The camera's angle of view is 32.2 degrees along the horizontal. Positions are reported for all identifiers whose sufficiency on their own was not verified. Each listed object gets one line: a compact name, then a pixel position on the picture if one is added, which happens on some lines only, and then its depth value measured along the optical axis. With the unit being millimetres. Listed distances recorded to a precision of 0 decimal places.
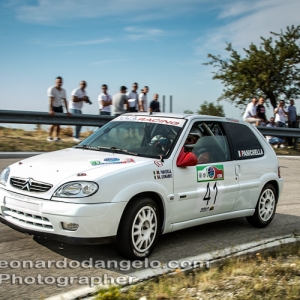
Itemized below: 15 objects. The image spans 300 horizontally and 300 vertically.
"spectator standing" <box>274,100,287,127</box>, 20219
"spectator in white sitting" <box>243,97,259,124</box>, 18484
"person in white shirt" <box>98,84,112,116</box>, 15453
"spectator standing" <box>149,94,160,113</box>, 16219
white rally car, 5215
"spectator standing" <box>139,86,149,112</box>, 15852
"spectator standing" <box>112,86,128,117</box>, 15084
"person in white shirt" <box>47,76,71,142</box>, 13914
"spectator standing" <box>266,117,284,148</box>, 19859
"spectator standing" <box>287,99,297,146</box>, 20625
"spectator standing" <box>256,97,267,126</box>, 18562
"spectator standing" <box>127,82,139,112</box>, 15586
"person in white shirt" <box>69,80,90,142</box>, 14704
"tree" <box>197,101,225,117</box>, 28055
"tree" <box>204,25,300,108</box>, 27531
